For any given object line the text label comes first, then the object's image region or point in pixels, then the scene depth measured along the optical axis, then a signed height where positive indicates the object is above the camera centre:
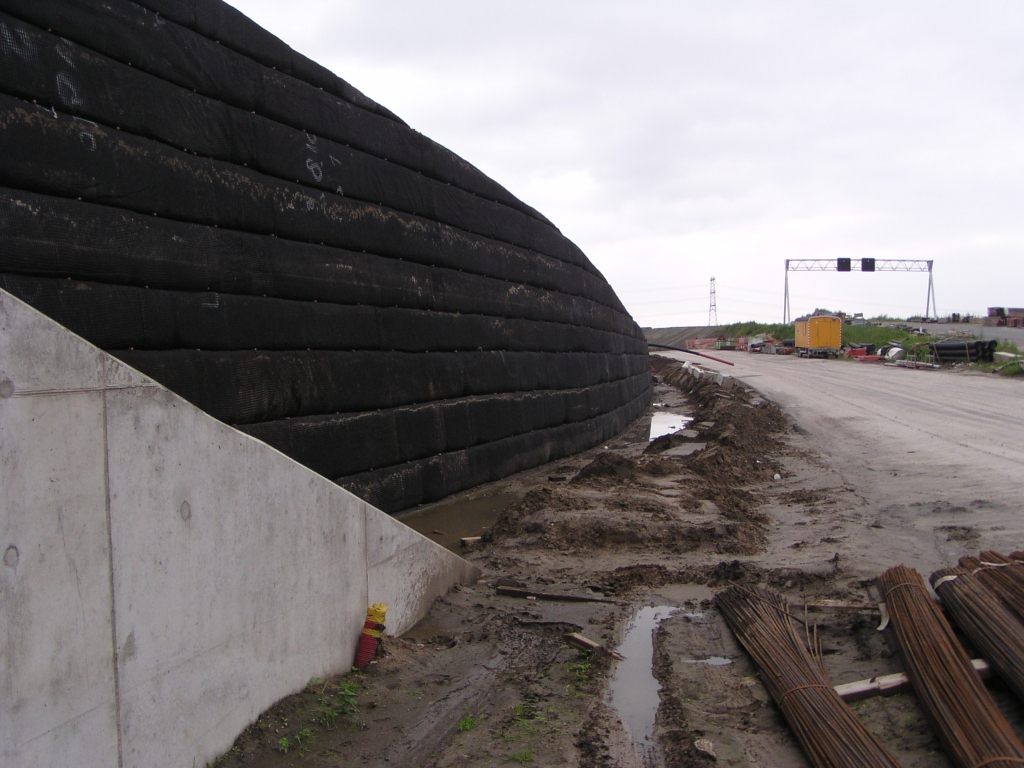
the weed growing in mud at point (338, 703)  3.80 -1.84
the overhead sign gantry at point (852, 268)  69.25 +7.23
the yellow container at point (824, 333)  48.22 +0.72
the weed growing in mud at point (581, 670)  4.41 -1.91
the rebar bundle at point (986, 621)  3.66 -1.46
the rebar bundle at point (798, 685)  3.32 -1.74
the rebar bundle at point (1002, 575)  4.24 -1.37
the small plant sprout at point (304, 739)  3.55 -1.85
